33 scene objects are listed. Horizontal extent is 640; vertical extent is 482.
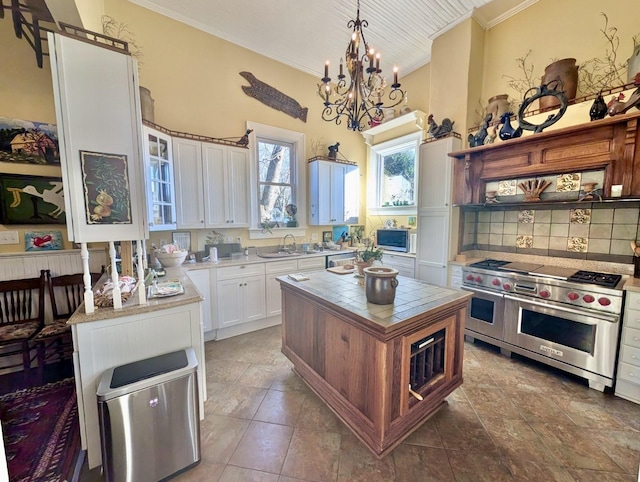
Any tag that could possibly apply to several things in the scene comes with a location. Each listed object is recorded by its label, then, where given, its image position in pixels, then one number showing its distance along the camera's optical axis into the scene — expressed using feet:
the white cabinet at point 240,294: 10.12
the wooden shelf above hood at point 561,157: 6.96
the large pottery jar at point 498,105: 9.70
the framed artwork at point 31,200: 7.56
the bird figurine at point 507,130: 8.75
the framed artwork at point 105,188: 4.83
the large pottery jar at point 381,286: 5.51
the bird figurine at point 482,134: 9.39
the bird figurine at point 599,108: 7.29
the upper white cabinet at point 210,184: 10.14
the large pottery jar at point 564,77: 8.36
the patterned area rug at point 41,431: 4.94
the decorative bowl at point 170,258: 9.41
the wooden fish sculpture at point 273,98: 12.07
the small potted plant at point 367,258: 7.30
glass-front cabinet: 8.38
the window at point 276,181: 12.45
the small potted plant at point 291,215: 13.67
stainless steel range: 6.91
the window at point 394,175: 14.01
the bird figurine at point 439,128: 10.65
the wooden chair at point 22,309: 7.16
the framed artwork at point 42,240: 7.91
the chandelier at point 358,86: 6.52
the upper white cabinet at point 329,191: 13.76
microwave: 13.03
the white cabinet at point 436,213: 10.50
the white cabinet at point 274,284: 11.28
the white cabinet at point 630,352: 6.48
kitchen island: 4.94
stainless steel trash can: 4.28
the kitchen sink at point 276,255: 11.96
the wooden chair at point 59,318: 7.15
